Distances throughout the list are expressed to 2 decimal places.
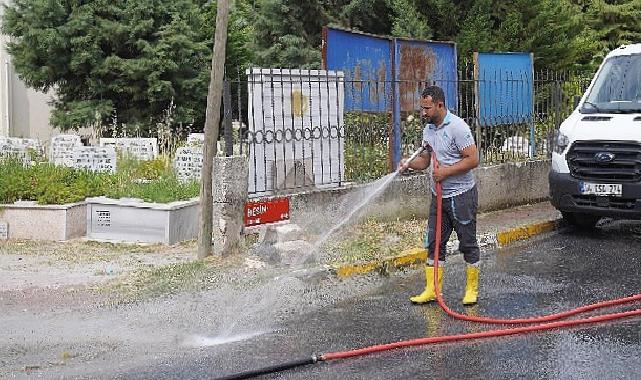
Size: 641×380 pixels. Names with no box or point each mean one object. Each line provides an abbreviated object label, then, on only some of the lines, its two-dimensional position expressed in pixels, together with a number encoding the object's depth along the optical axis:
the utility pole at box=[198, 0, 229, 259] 8.57
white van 9.84
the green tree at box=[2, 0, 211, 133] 19.05
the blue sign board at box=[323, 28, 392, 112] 10.29
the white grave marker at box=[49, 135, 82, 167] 13.47
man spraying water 7.00
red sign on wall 8.82
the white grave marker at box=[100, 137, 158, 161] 13.76
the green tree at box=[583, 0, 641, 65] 27.70
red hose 5.97
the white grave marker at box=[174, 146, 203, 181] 12.04
